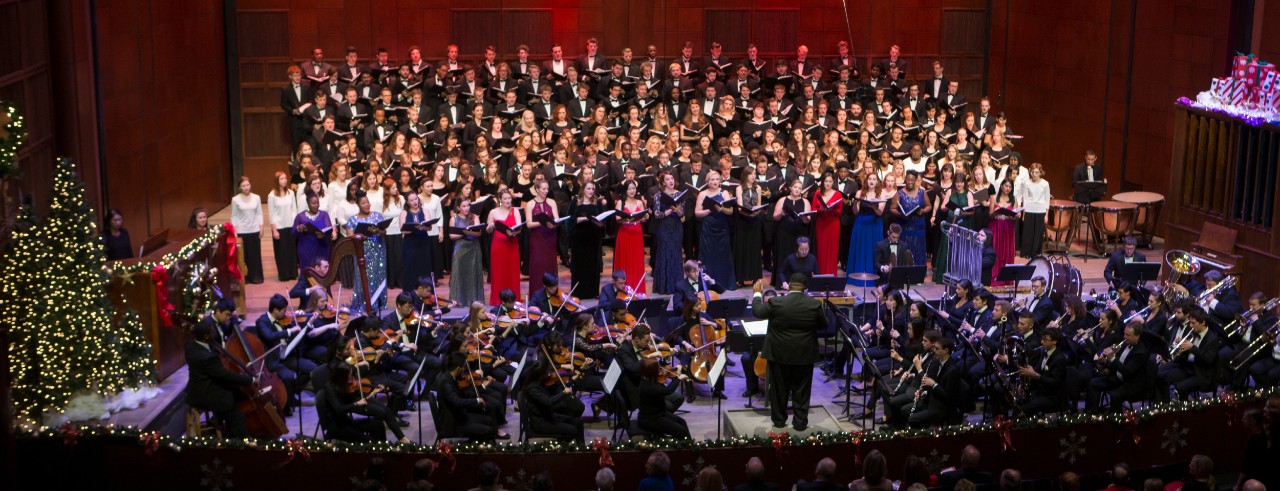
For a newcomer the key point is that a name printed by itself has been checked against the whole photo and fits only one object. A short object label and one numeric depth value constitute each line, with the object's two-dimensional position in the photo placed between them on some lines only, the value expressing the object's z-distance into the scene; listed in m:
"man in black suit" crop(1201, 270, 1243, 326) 12.34
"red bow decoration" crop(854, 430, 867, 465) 9.78
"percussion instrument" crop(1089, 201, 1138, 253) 16.41
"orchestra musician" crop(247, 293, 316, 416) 11.20
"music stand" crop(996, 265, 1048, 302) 12.57
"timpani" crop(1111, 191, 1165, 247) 16.69
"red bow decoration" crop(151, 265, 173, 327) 11.49
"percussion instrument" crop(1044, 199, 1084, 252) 16.55
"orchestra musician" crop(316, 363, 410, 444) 10.01
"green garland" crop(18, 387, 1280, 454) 9.52
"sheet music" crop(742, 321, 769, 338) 11.37
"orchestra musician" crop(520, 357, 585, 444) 10.38
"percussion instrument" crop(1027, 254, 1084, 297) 12.99
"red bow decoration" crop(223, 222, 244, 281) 13.43
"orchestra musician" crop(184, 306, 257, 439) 10.09
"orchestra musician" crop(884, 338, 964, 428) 10.52
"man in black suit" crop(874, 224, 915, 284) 14.01
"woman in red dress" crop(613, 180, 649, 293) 14.30
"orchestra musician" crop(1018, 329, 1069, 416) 10.95
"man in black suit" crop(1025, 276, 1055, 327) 12.20
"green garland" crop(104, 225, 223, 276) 11.24
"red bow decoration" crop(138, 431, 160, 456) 9.49
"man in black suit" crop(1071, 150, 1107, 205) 16.75
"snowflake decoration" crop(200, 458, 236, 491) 9.53
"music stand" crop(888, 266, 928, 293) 12.28
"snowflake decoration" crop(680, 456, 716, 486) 9.69
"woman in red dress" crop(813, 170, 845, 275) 14.80
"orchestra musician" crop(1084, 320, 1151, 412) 11.16
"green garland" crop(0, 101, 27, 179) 9.98
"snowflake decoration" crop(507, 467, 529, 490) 9.54
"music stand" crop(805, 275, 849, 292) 12.11
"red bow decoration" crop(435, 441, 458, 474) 9.46
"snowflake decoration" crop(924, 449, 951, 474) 9.89
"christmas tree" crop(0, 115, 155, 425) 10.16
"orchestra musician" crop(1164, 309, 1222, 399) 11.55
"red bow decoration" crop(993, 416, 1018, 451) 9.95
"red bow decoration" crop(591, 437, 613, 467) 9.52
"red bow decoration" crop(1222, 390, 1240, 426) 10.59
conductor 10.43
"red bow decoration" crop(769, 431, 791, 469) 9.79
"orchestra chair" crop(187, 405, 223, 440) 10.35
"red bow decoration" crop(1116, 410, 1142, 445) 10.23
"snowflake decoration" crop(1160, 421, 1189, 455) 10.45
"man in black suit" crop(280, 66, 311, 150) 17.98
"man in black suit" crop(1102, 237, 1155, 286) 13.45
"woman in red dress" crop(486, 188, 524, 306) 13.96
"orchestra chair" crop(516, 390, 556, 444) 10.42
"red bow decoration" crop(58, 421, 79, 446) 9.48
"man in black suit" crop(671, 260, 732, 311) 12.38
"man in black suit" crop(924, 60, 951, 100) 19.09
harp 13.25
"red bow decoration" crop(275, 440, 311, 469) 9.48
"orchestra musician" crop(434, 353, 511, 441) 10.36
